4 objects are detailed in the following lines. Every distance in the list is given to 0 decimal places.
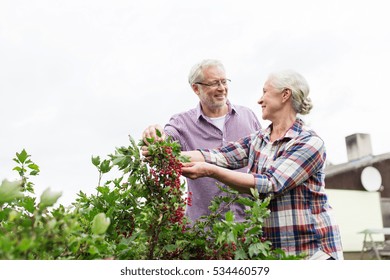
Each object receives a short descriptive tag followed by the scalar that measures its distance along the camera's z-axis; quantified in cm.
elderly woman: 260
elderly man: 380
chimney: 2019
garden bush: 218
